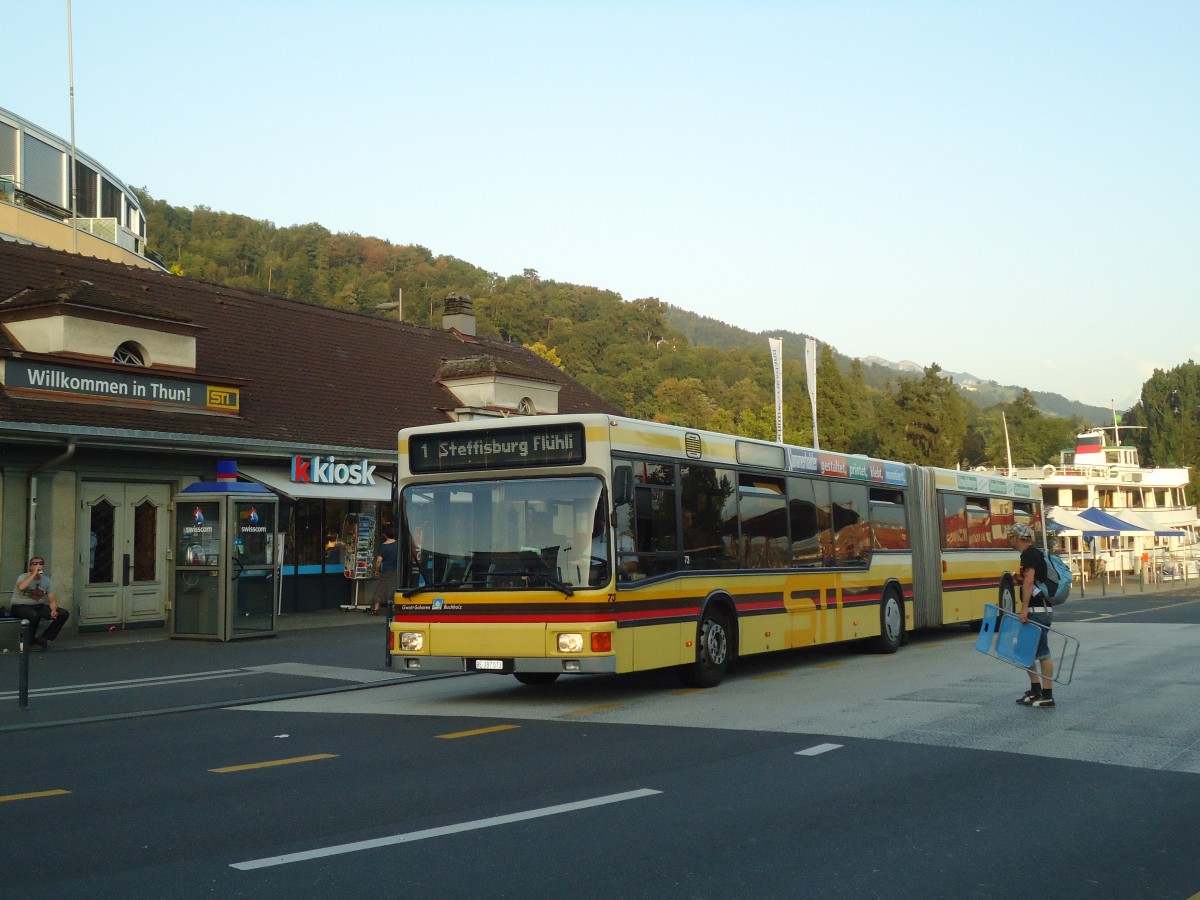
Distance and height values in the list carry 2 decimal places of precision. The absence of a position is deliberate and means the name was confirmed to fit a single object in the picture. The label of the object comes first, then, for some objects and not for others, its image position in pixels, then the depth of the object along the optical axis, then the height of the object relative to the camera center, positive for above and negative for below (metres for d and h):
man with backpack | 11.80 -0.55
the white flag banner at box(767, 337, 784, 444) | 37.94 +6.39
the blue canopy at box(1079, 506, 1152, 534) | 45.98 +1.17
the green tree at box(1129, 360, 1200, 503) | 130.25 +15.88
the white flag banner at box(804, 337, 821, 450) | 41.00 +7.04
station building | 20.42 +3.02
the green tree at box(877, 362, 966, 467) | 103.88 +11.52
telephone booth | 20.00 +0.22
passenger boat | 47.56 +3.12
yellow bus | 12.09 +0.16
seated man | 18.41 -0.32
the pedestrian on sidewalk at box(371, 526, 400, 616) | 22.64 +0.04
